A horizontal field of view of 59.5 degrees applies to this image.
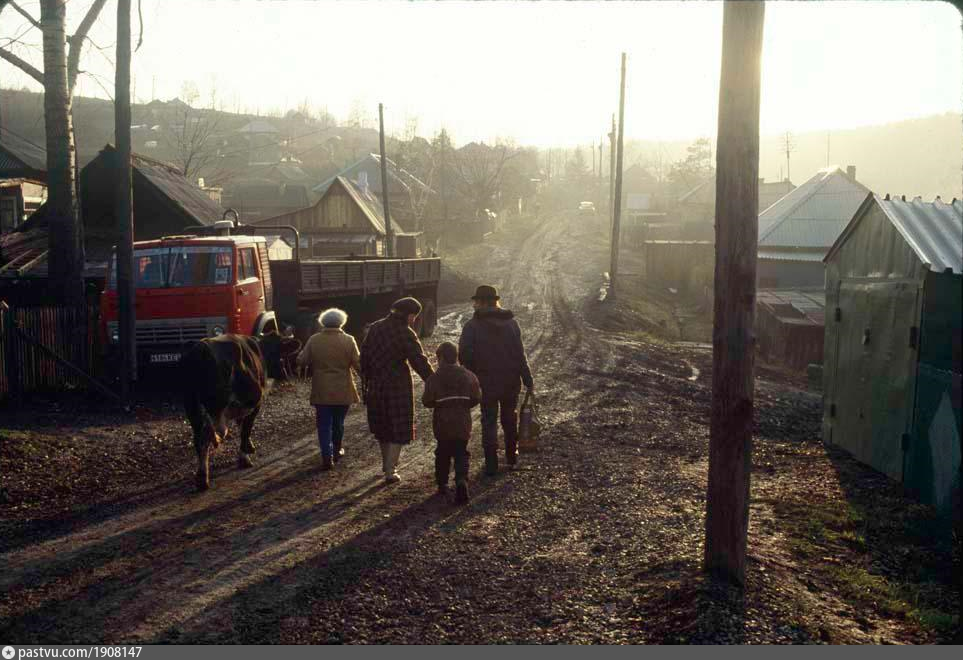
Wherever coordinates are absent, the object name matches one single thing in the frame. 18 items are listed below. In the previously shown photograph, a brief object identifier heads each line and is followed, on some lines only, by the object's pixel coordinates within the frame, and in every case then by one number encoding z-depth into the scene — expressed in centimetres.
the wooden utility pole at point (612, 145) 4750
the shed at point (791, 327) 2533
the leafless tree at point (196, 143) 7761
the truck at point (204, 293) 1349
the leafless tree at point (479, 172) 7062
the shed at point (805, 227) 3909
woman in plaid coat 812
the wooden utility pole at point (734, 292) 514
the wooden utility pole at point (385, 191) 3794
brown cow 798
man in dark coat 884
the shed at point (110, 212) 2530
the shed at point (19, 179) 3441
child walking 772
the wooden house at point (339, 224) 4475
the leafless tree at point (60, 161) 1428
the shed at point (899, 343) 802
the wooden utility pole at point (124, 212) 1279
